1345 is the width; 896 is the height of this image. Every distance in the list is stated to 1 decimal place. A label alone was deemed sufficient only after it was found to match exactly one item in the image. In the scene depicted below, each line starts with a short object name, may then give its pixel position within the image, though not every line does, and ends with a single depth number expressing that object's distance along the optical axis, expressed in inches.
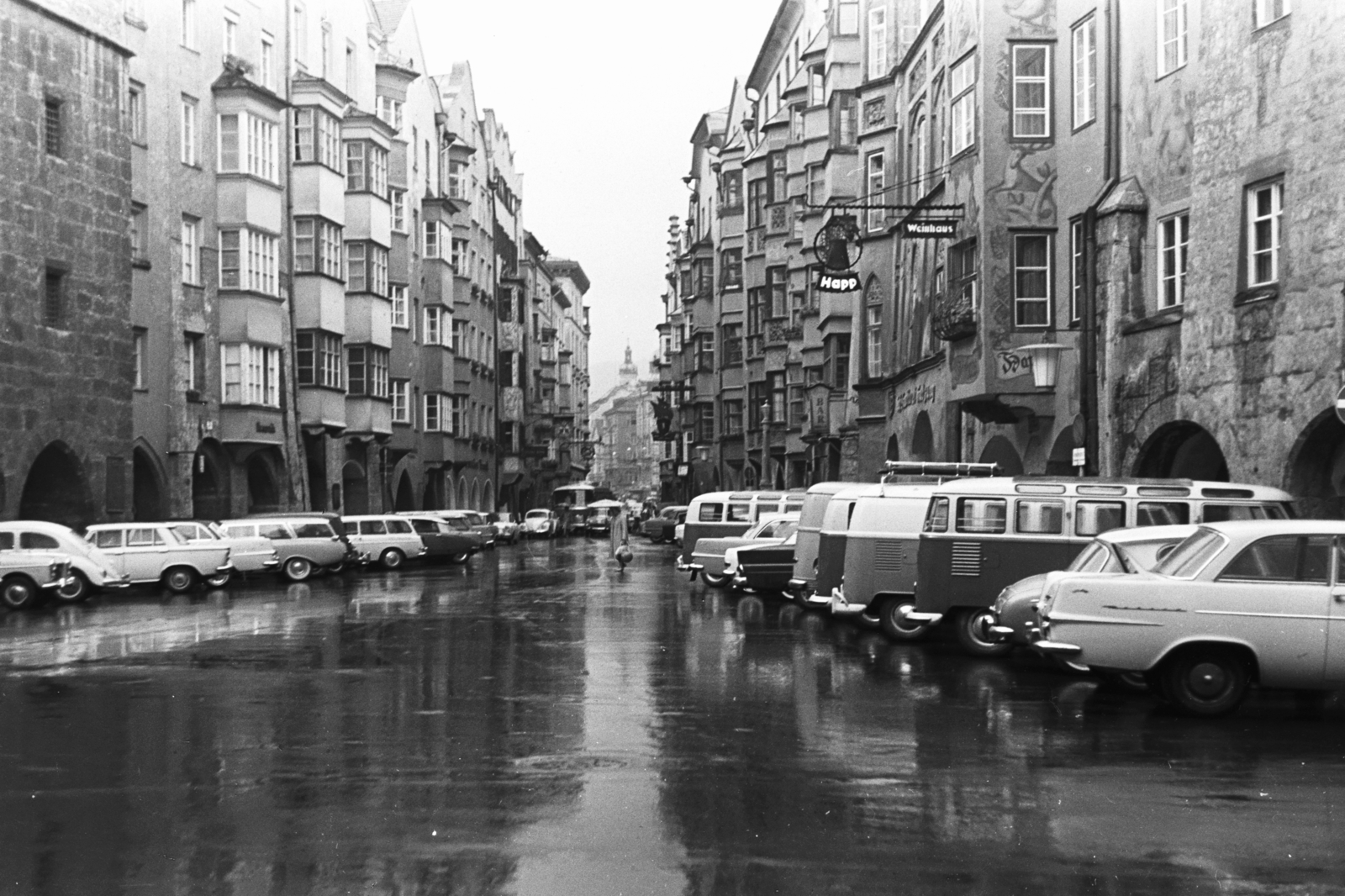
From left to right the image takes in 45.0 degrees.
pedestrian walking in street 1689.7
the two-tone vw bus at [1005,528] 754.8
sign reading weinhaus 1190.9
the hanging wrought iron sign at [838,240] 1432.1
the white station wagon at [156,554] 1280.8
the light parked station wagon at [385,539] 1736.0
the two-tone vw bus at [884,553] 834.8
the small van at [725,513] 1503.4
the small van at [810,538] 1000.9
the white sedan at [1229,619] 507.8
